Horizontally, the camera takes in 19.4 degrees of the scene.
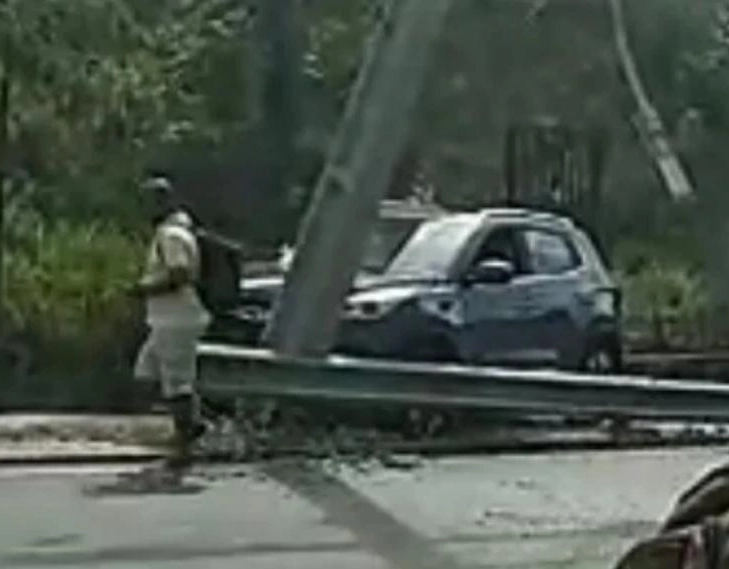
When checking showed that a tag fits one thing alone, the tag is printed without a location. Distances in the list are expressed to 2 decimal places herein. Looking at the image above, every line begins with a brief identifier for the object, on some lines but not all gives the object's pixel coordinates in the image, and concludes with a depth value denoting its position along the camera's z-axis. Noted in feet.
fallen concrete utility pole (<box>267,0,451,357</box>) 48.39
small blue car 54.85
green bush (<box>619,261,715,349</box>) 72.08
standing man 45.60
